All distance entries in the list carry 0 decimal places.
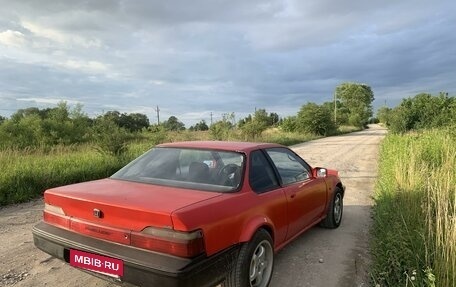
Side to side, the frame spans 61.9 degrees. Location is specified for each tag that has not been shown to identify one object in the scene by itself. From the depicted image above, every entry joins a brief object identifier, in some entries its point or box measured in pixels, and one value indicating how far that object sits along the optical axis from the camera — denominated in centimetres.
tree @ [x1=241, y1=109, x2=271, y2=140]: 2730
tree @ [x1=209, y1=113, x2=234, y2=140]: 2224
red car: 281
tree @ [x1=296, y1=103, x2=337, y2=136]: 4381
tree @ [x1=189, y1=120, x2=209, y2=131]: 3308
